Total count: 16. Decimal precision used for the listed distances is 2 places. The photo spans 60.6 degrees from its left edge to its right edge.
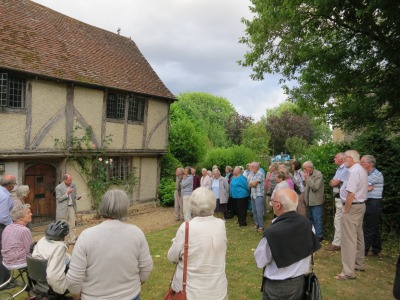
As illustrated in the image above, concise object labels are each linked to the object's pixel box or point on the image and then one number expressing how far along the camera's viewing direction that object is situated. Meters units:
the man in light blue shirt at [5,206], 5.55
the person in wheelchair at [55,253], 3.57
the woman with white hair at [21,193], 6.24
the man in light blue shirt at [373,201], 6.63
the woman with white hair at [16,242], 4.64
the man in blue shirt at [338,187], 6.86
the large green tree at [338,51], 8.81
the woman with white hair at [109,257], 2.86
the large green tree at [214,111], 39.16
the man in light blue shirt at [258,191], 9.70
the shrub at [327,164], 8.87
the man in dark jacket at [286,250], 3.16
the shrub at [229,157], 17.98
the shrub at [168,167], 17.42
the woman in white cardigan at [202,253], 3.28
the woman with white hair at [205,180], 11.70
